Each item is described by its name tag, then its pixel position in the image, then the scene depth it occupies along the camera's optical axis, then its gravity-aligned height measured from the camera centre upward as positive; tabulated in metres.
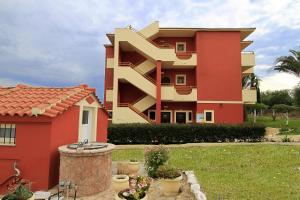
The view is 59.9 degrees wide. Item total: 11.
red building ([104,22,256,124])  25.02 +4.73
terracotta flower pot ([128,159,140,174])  10.31 -1.79
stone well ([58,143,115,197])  7.67 -1.40
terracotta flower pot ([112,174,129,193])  7.89 -1.89
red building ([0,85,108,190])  8.03 -0.53
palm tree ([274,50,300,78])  30.89 +7.29
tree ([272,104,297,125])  41.59 +2.68
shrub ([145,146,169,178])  9.62 -1.32
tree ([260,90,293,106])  53.50 +5.56
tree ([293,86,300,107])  34.97 +4.09
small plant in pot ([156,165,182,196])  7.92 -1.78
